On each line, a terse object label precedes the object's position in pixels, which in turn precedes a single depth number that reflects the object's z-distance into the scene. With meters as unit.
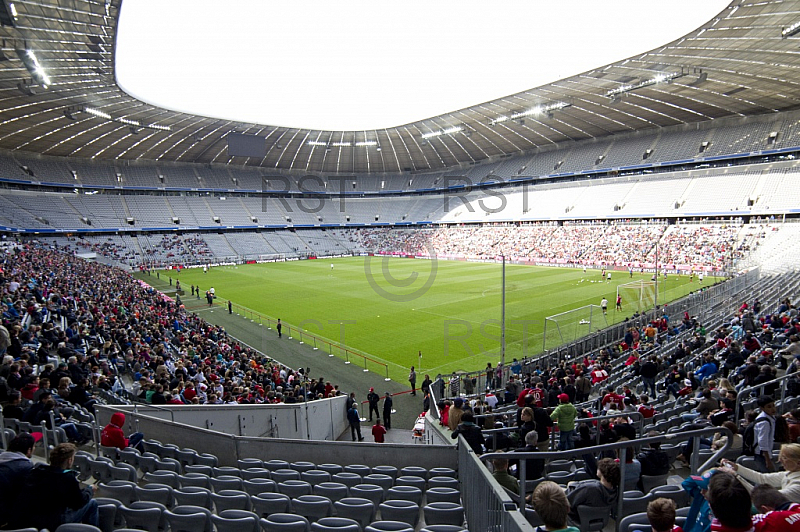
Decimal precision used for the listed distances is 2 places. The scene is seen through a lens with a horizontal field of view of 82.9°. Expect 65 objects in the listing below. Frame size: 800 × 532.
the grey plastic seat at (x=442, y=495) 4.86
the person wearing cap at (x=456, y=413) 7.29
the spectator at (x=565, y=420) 6.81
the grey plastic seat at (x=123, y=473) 5.31
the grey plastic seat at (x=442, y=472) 6.00
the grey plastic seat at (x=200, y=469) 6.21
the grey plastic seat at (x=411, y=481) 5.53
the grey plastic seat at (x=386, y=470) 6.18
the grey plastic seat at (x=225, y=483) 5.40
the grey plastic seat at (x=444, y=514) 4.35
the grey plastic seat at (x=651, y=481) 4.89
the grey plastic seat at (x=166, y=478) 5.48
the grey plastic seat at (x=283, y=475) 5.95
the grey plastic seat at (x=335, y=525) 3.85
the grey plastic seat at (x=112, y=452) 6.22
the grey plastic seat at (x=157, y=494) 4.75
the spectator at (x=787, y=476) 3.41
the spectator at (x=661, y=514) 2.80
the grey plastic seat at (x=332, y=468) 6.47
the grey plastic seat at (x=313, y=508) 4.52
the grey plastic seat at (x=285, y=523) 3.94
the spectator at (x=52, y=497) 3.60
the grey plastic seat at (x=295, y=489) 5.34
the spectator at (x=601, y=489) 4.05
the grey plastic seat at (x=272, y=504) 4.62
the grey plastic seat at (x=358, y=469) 6.30
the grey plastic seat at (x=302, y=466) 6.61
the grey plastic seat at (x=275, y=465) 6.73
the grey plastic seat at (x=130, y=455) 6.15
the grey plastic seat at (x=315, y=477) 5.92
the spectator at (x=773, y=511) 2.72
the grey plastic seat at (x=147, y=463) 6.00
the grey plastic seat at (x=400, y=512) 4.48
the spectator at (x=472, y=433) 6.09
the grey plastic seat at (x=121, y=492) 4.87
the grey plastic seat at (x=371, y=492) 5.08
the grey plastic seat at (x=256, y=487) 5.35
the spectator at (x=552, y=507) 2.87
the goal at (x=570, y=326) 20.33
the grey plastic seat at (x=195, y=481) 5.46
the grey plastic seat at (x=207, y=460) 6.81
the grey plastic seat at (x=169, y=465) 5.99
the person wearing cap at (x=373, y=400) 13.02
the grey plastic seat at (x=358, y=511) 4.46
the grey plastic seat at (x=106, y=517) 3.97
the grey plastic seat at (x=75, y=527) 3.36
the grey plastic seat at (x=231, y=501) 4.71
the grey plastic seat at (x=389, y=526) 4.00
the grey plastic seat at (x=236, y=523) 4.03
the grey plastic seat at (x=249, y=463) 6.81
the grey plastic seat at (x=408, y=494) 5.04
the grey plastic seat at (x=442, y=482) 5.50
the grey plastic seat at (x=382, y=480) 5.65
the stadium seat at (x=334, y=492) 5.25
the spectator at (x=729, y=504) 2.66
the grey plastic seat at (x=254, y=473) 6.05
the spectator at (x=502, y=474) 4.61
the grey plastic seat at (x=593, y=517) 4.00
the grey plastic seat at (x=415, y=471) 6.11
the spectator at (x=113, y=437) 6.27
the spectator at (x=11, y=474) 3.71
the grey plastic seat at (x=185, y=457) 6.79
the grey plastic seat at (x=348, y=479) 5.77
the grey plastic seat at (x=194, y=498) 4.70
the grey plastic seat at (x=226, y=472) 6.19
